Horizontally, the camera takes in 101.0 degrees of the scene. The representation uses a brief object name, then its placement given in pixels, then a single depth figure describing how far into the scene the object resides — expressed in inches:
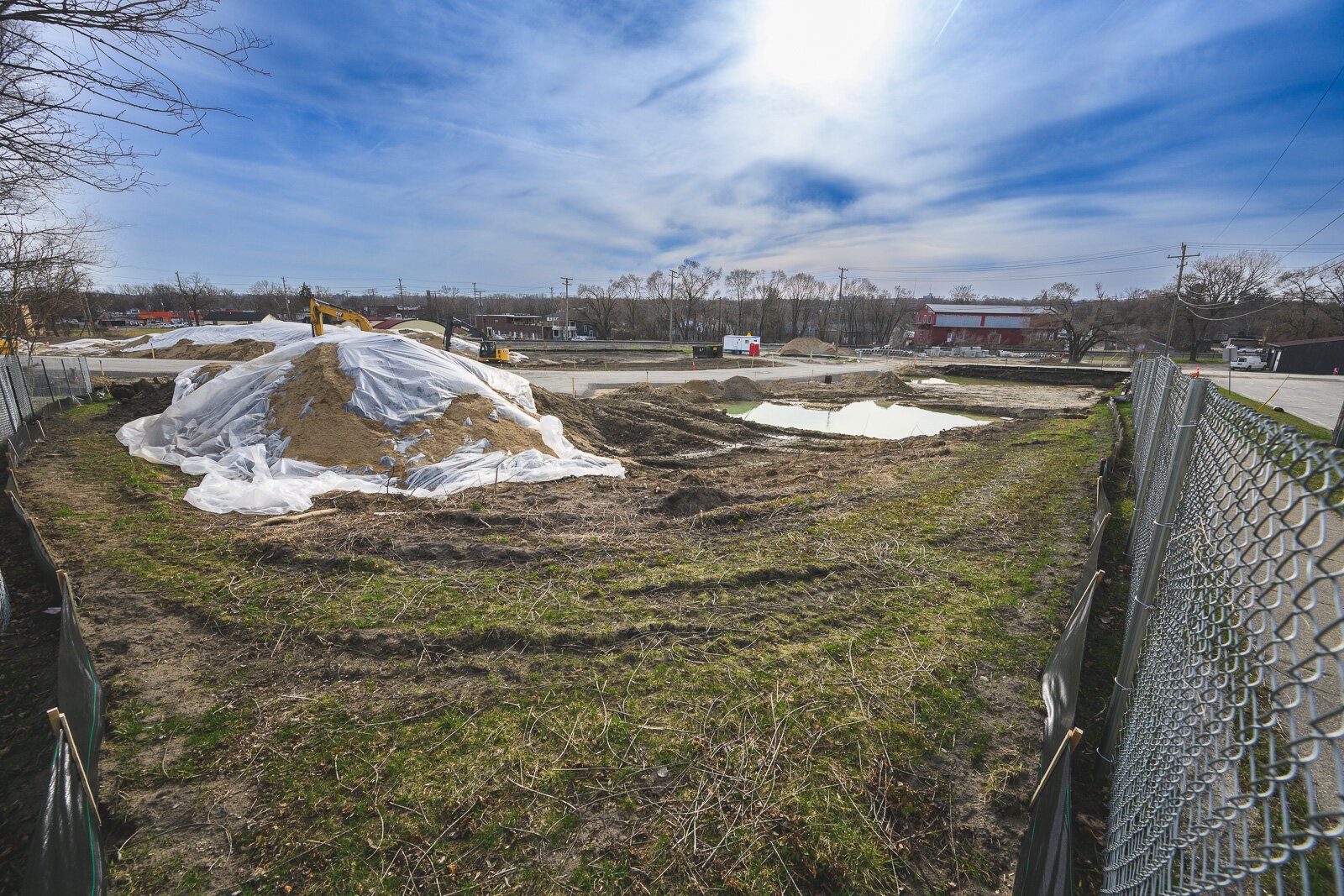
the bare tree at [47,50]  135.3
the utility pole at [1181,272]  1570.1
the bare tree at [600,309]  3149.6
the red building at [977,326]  3147.1
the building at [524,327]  3166.8
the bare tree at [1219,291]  2049.7
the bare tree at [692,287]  3444.9
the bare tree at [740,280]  3737.7
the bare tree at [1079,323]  1947.6
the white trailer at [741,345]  2101.4
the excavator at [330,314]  661.9
